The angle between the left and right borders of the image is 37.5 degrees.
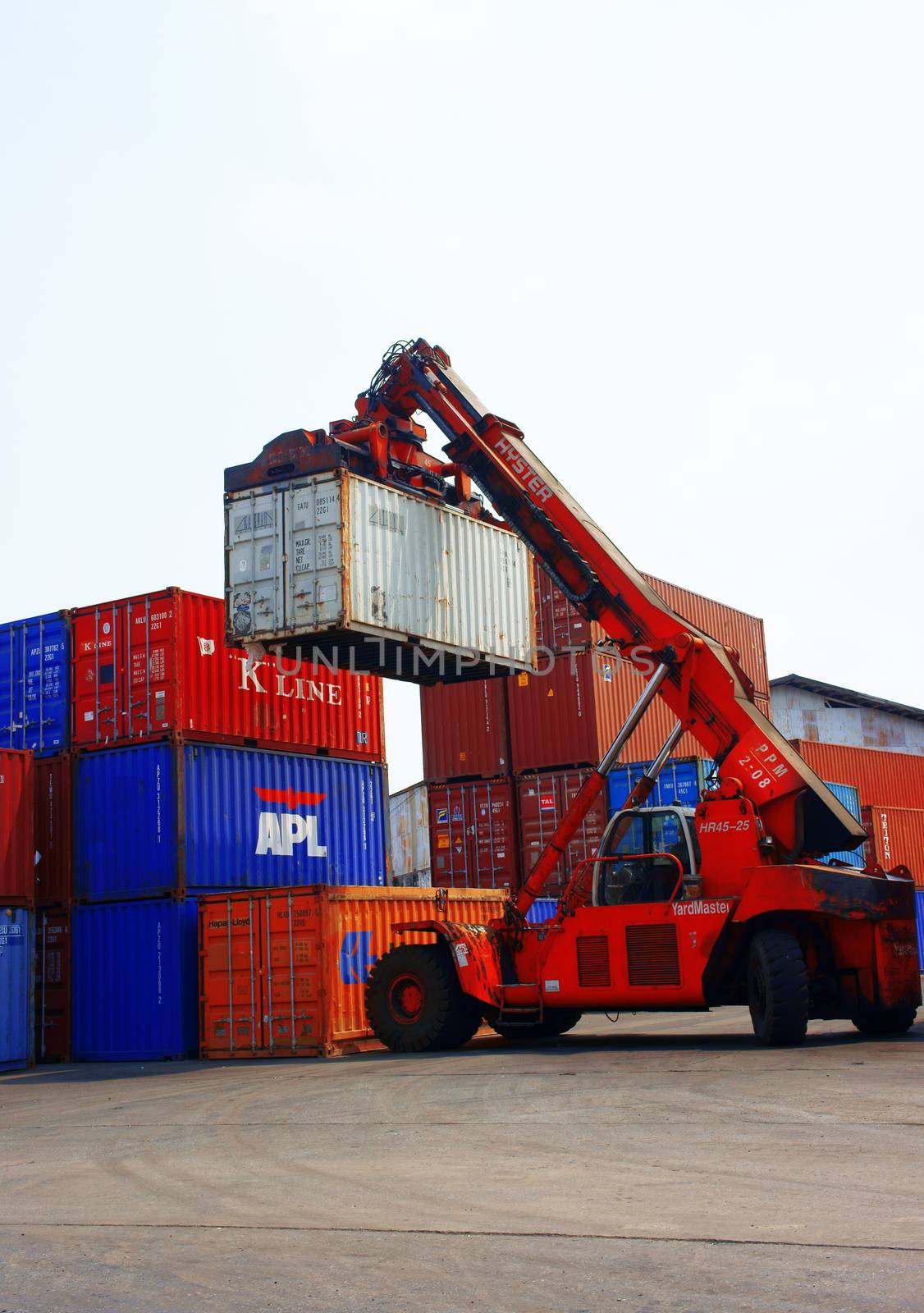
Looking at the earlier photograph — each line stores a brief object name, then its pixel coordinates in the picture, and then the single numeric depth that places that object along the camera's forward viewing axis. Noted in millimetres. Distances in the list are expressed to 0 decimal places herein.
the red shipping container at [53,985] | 20359
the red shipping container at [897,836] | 35750
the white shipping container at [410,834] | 60181
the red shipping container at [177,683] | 20000
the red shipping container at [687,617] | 28609
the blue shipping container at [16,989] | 19109
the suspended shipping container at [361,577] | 16859
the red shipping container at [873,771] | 40750
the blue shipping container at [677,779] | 26375
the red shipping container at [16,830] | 19312
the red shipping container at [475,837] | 28172
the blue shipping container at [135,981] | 19297
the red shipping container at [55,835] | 20578
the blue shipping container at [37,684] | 21109
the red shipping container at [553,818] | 27250
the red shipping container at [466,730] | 29234
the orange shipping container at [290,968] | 18281
